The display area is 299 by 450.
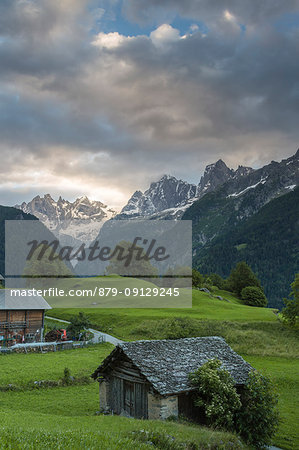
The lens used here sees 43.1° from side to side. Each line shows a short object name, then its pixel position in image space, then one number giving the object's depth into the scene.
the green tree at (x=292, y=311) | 59.00
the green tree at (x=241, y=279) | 122.30
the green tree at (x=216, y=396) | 21.03
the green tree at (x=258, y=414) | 21.50
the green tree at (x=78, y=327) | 57.62
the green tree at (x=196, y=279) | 114.25
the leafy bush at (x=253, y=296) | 111.39
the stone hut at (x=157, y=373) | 21.23
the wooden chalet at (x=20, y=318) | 55.09
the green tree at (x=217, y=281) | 132.64
